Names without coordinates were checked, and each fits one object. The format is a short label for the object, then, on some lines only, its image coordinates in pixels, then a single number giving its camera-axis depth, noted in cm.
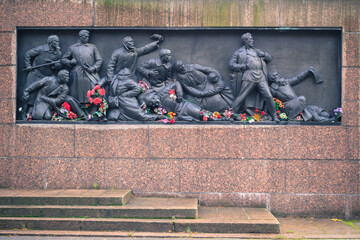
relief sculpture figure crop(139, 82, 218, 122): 882
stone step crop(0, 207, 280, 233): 734
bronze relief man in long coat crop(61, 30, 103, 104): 891
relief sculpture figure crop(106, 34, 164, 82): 891
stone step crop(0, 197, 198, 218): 760
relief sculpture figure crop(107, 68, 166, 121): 878
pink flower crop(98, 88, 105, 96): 880
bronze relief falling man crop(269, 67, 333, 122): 878
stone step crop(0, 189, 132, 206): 787
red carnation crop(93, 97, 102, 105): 875
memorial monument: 880
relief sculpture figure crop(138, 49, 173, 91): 880
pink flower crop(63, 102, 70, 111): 891
